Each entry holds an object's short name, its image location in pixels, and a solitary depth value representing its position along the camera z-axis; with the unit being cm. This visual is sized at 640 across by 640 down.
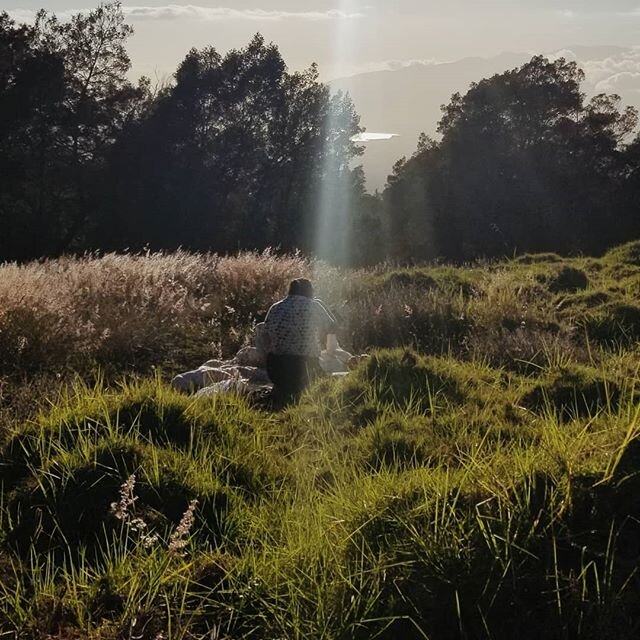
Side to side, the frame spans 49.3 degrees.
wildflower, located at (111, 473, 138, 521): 270
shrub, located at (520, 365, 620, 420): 523
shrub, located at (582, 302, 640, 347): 817
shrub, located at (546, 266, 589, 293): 1130
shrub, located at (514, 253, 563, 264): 1457
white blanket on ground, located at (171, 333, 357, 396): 579
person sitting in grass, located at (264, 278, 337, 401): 654
